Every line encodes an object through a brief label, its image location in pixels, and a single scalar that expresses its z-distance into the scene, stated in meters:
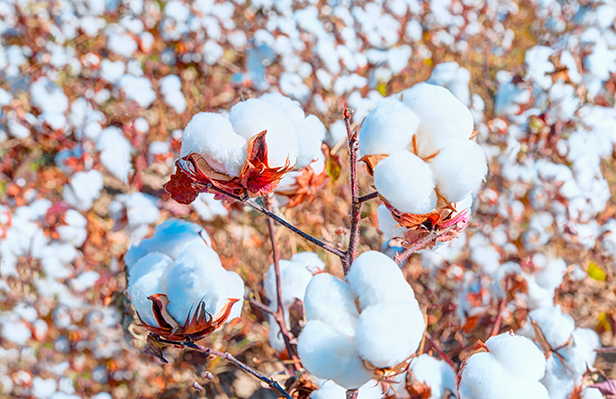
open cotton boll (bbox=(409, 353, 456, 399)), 0.80
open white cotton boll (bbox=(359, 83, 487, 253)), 0.43
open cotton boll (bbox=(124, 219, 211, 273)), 0.66
